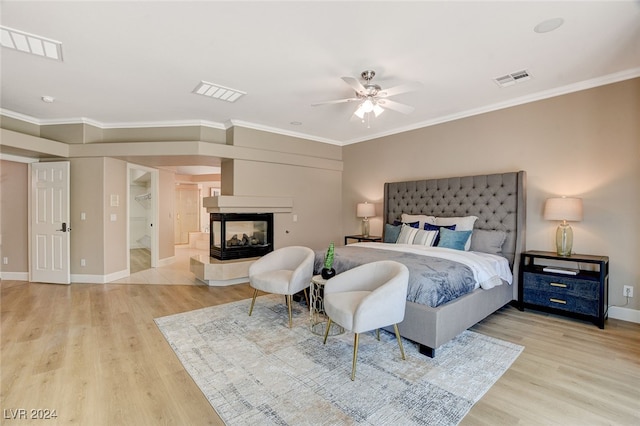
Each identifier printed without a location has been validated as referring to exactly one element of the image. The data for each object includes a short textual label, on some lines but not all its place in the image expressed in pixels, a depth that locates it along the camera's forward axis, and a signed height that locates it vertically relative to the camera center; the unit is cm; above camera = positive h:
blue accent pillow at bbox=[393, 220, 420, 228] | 477 -27
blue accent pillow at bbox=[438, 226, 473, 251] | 401 -42
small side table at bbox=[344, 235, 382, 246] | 563 -60
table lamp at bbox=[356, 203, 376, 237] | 579 -12
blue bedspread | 271 -65
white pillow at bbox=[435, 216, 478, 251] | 423 -22
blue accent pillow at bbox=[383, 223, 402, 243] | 486 -42
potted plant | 313 -65
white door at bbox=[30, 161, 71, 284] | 510 -33
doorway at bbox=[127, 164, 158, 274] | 767 -47
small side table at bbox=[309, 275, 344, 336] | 314 -117
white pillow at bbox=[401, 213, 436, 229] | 470 -18
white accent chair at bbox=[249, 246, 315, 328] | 332 -79
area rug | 192 -131
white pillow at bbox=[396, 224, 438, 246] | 424 -42
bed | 264 -17
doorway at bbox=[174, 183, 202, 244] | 1034 -22
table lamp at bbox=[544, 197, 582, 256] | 342 -7
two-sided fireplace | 518 -53
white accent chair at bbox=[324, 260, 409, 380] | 235 -79
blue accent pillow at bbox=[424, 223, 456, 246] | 425 -29
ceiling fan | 322 +118
